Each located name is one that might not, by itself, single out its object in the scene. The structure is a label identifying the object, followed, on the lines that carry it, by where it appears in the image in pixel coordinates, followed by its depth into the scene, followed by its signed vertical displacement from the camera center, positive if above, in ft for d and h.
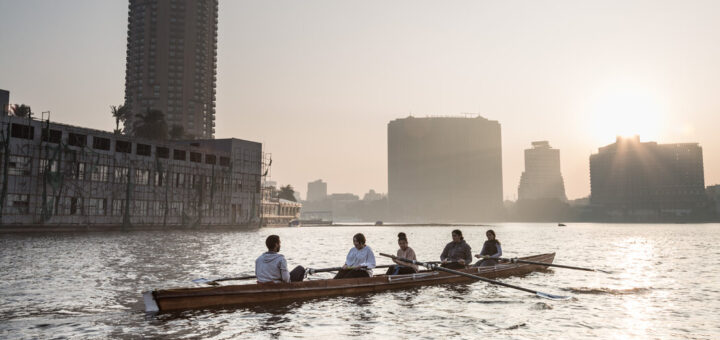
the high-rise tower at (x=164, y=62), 634.84 +177.58
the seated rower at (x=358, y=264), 67.46 -6.59
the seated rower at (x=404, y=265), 75.73 -7.59
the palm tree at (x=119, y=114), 445.37 +80.73
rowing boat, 52.85 -9.11
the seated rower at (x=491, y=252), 89.81 -6.69
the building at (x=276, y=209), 552.41 +2.04
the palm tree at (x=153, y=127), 464.65 +73.12
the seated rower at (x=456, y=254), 81.76 -6.51
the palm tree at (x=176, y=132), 496.23 +73.36
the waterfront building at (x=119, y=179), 253.03 +18.20
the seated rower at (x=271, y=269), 56.75 -6.26
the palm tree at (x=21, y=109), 386.26 +73.78
